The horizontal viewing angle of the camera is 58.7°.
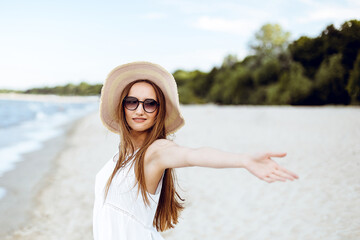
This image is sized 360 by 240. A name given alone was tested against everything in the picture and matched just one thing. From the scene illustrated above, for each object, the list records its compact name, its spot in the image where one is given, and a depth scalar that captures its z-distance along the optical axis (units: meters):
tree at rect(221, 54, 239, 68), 60.76
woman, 1.32
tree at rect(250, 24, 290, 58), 45.81
